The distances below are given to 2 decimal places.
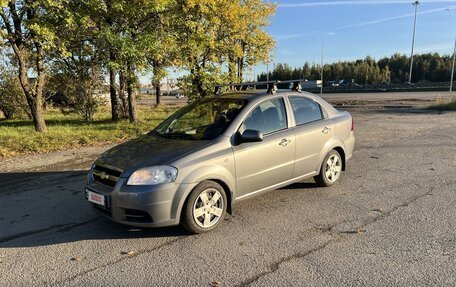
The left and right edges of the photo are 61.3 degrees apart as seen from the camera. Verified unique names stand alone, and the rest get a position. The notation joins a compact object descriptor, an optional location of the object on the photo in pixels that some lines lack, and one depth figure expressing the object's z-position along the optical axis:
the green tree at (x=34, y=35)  10.24
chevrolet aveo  4.12
